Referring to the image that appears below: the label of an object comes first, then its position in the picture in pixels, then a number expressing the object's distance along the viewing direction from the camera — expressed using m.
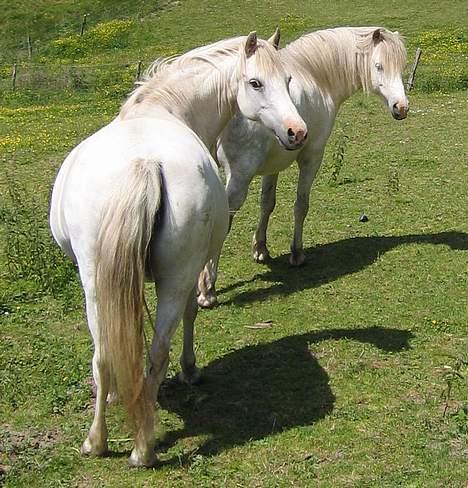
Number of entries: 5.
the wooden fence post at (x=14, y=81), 22.94
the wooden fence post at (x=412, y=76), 19.14
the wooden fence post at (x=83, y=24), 33.15
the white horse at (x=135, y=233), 4.01
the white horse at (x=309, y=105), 7.09
